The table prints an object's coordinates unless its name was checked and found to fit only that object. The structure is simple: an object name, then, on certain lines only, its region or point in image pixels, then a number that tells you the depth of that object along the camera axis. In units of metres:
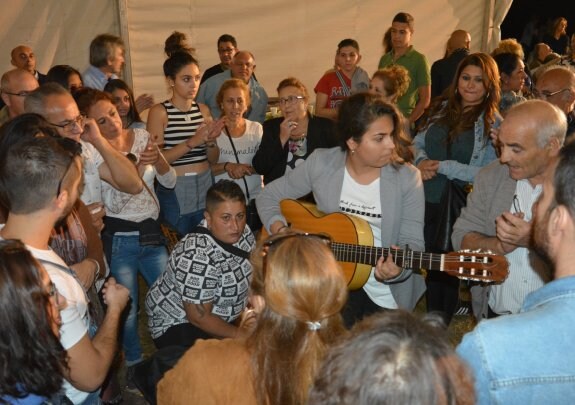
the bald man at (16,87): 4.15
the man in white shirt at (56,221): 2.04
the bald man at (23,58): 6.32
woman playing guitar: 3.19
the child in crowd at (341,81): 6.48
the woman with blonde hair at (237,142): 4.79
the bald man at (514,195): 2.73
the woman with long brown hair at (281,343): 1.77
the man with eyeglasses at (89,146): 3.15
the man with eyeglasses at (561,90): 4.24
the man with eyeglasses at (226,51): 6.57
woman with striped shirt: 4.59
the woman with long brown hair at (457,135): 4.05
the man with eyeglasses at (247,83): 5.98
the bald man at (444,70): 6.61
